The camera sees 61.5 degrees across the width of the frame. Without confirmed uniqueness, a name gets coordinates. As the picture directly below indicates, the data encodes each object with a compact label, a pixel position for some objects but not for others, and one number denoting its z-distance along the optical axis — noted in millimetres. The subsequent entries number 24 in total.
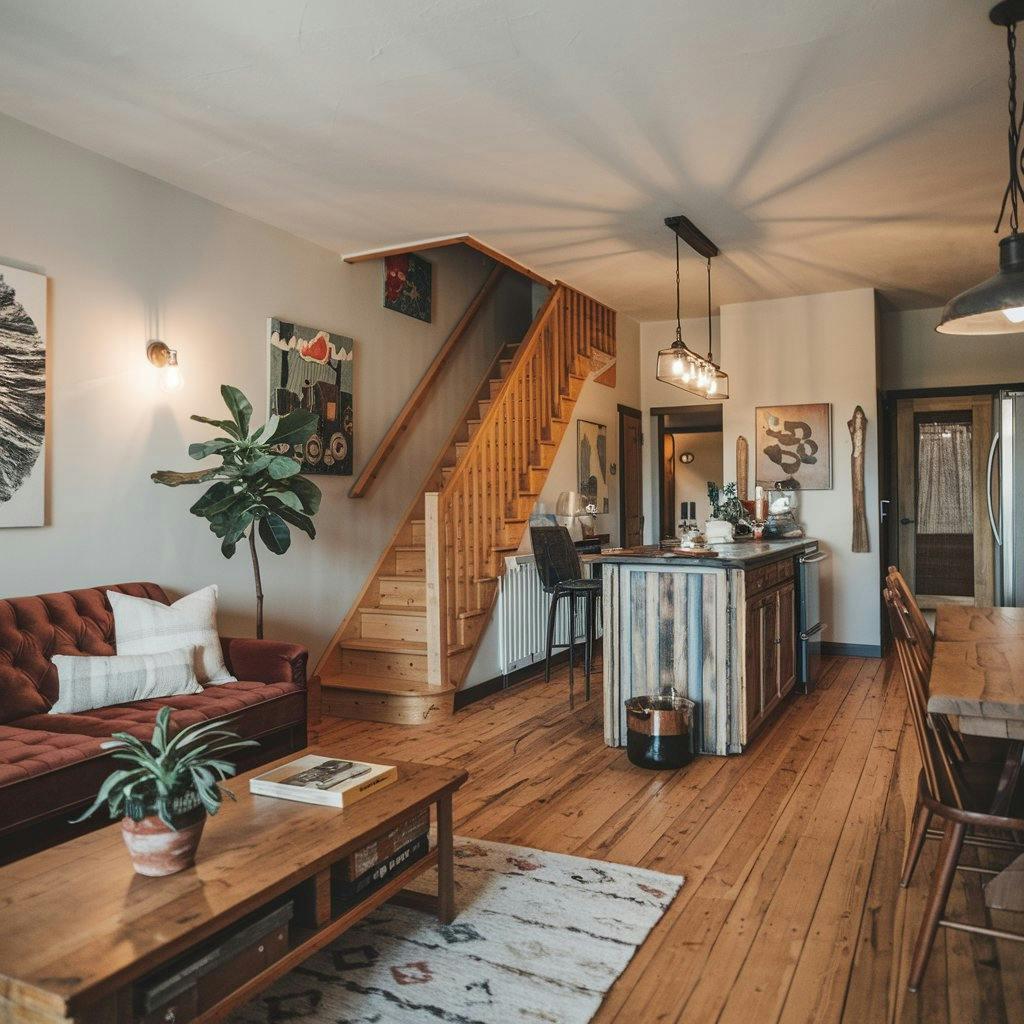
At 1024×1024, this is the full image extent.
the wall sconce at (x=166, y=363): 4273
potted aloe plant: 1787
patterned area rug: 2102
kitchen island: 4160
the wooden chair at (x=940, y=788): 2117
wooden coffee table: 1454
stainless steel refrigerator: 5422
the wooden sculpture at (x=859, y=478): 6906
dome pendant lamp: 2500
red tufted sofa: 2662
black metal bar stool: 5590
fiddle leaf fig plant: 4102
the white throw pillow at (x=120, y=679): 3340
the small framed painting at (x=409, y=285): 6137
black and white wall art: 3588
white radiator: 5785
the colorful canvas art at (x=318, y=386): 5082
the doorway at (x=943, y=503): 7902
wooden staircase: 5074
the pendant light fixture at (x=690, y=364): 5082
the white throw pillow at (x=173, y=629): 3693
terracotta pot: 1794
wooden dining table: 1877
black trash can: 3949
